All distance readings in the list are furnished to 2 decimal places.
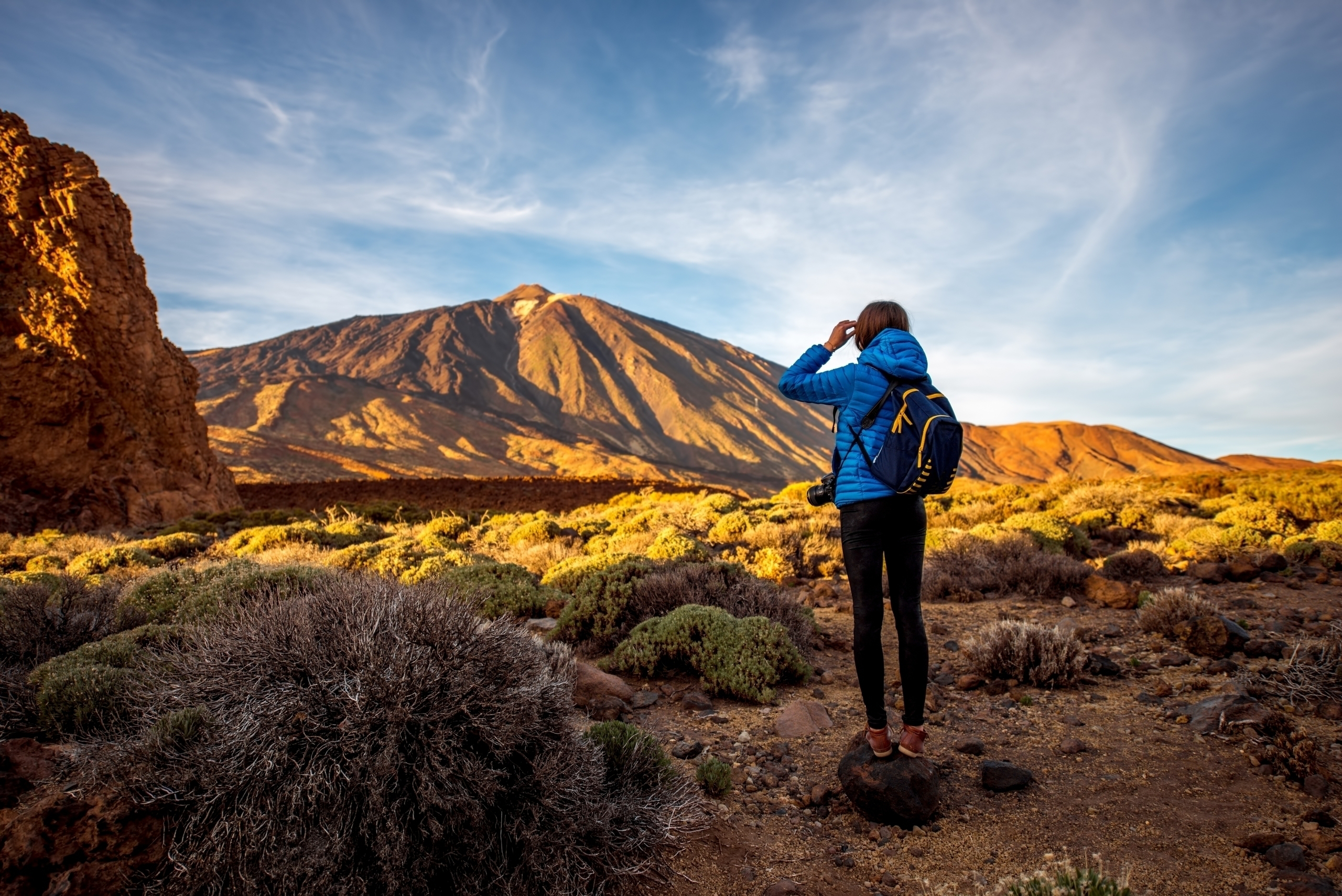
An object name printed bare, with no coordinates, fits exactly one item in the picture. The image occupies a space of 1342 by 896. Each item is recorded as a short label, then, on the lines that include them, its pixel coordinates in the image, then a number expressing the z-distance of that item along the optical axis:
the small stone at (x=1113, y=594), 6.44
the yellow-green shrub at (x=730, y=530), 11.09
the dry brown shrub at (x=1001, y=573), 7.25
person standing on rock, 3.01
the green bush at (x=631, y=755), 3.12
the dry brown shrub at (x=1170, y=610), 5.33
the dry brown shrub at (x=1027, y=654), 4.61
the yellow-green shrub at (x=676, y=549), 8.40
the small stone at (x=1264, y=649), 4.74
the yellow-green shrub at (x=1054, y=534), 9.23
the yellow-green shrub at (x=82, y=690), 3.23
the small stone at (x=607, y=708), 4.29
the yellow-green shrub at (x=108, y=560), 7.74
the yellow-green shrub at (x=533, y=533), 11.19
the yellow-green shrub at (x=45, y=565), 7.80
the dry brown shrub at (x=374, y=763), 2.14
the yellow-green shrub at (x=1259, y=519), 9.48
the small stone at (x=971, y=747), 3.70
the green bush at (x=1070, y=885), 1.97
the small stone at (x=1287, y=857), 2.41
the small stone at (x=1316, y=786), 2.88
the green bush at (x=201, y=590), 4.80
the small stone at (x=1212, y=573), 7.22
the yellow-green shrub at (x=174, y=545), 9.56
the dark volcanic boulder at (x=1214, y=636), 4.88
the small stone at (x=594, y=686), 4.47
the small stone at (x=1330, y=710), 3.64
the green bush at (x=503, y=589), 6.43
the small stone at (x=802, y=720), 4.14
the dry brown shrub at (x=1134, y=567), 7.55
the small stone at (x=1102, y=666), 4.75
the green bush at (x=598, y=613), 5.90
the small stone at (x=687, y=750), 3.83
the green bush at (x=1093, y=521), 11.05
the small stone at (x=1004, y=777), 3.24
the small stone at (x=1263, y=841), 2.53
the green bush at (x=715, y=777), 3.36
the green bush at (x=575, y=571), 7.52
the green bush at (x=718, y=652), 4.77
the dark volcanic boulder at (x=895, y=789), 3.00
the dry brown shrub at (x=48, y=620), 4.21
